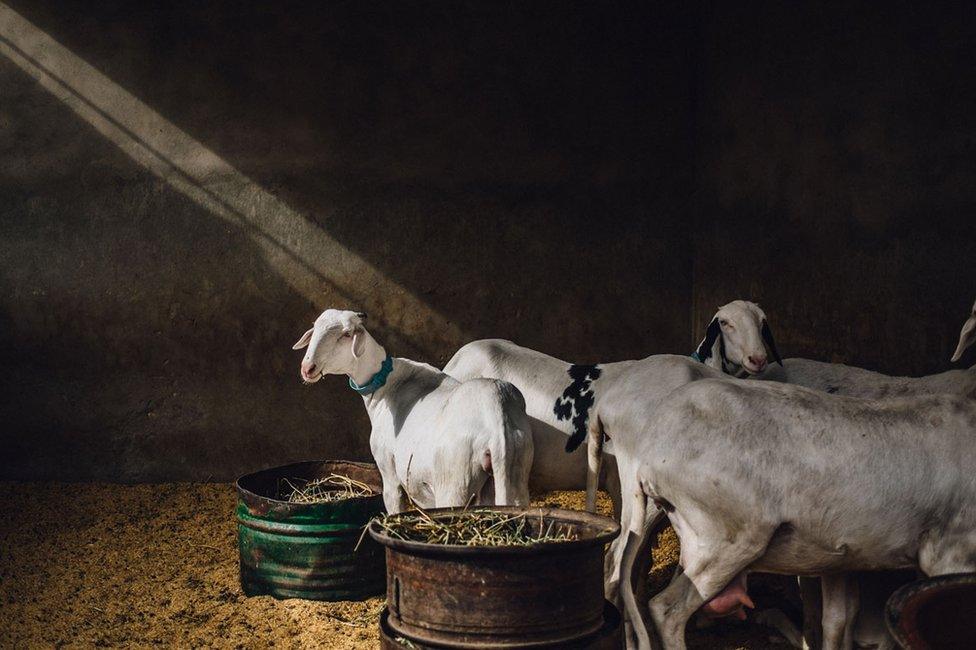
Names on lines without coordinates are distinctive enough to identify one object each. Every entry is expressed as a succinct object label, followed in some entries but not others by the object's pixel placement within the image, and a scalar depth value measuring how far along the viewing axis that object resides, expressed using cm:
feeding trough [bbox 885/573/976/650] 248
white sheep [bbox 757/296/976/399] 494
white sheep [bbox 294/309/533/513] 468
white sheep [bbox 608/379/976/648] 376
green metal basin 531
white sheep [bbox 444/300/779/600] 489
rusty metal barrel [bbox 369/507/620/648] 336
